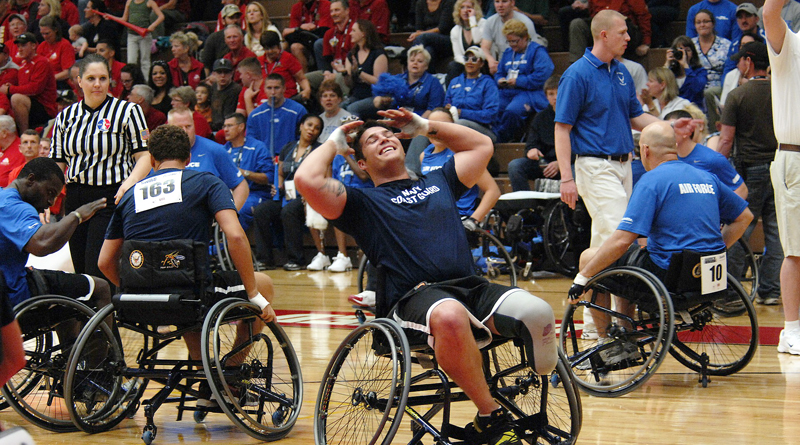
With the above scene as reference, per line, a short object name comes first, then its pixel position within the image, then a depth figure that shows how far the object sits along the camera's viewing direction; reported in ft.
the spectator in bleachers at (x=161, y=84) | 60.80
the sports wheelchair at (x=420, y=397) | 16.05
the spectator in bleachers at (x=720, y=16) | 49.90
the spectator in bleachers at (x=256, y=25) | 60.95
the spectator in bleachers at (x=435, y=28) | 57.57
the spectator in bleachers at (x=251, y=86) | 58.13
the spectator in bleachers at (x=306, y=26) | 63.16
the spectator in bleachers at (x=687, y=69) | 46.88
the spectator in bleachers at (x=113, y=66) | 62.69
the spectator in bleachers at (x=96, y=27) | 71.26
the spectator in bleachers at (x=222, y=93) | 60.08
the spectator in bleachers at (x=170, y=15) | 70.28
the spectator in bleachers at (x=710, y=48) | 48.01
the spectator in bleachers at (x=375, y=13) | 60.03
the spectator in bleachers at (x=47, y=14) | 71.82
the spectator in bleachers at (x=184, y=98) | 53.78
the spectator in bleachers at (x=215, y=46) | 64.03
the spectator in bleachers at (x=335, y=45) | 58.65
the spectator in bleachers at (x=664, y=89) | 44.19
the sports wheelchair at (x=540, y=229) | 42.80
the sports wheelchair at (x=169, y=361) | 19.70
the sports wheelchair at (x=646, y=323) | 22.63
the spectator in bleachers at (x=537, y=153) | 46.24
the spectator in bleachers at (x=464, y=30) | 54.34
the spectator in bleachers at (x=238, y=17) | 64.28
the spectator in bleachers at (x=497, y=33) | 53.47
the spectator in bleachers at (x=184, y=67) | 64.71
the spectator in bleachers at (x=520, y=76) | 50.52
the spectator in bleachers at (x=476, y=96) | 49.67
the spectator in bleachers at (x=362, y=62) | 56.29
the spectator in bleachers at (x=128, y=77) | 64.75
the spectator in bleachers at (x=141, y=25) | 69.36
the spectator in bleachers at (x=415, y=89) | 52.29
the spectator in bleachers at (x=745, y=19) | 46.75
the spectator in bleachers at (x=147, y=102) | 50.06
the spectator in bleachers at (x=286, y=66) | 58.49
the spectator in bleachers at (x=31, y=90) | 62.39
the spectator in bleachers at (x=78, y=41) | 70.18
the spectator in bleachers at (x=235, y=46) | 61.82
